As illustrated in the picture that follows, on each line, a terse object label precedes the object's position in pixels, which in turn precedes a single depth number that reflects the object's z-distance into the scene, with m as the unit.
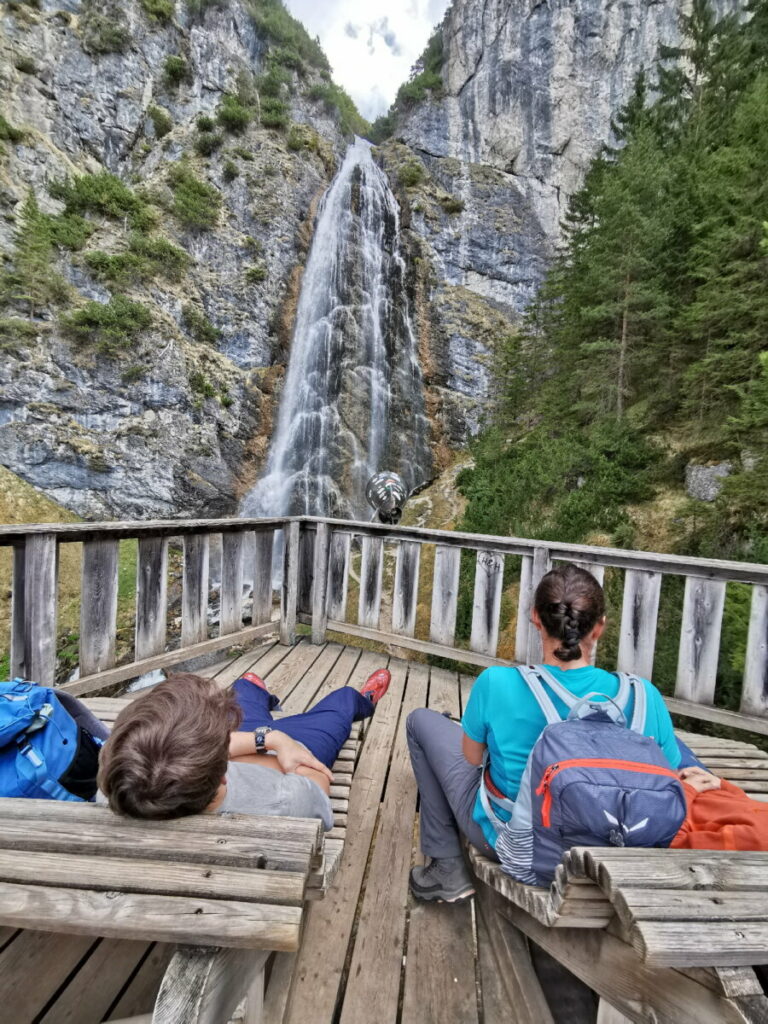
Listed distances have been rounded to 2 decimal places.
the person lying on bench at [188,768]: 1.03
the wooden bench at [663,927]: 0.81
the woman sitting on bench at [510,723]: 1.36
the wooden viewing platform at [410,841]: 0.91
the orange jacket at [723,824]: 1.12
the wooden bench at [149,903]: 0.80
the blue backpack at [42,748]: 1.33
